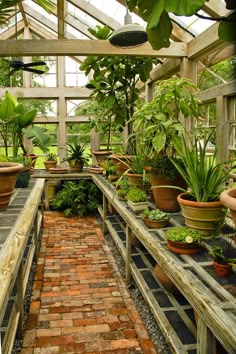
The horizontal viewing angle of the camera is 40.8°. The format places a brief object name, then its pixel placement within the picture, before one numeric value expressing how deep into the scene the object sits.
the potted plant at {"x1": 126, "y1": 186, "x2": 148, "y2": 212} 2.68
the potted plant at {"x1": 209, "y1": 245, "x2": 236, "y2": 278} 1.47
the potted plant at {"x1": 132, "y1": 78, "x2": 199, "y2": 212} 2.42
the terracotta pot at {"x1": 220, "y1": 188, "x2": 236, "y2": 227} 1.32
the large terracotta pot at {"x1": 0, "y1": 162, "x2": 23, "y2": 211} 2.33
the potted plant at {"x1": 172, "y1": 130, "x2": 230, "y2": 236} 1.86
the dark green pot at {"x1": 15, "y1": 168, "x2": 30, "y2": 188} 3.66
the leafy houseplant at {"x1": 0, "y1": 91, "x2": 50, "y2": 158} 3.50
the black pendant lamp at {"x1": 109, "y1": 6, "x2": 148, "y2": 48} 2.60
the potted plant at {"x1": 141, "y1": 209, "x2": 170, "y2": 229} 2.19
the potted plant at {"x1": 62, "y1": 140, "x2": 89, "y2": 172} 6.32
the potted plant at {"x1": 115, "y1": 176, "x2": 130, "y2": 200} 3.21
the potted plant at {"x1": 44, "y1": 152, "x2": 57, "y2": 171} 6.59
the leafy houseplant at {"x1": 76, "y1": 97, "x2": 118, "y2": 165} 5.91
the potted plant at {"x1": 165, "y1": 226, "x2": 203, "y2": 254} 1.72
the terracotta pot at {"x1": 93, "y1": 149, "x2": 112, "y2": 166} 5.95
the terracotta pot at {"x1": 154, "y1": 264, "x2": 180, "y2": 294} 2.34
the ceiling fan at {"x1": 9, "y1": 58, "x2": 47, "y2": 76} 4.62
